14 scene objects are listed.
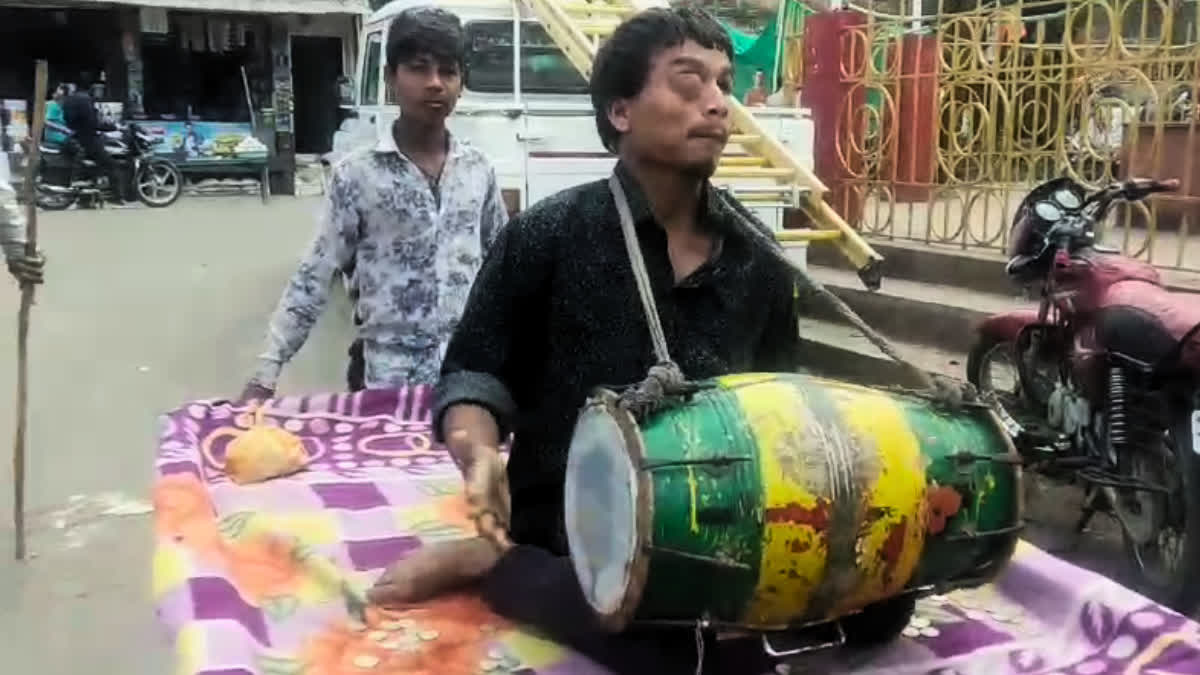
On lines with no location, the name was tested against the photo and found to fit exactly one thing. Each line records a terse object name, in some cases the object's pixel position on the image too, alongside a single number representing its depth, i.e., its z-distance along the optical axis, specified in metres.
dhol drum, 1.66
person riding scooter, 15.73
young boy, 3.15
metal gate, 5.41
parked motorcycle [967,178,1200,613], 3.33
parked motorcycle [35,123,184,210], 15.93
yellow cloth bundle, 2.90
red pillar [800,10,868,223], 7.28
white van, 6.20
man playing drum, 2.02
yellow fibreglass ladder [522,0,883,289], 6.09
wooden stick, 3.95
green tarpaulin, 10.46
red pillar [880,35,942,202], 6.63
